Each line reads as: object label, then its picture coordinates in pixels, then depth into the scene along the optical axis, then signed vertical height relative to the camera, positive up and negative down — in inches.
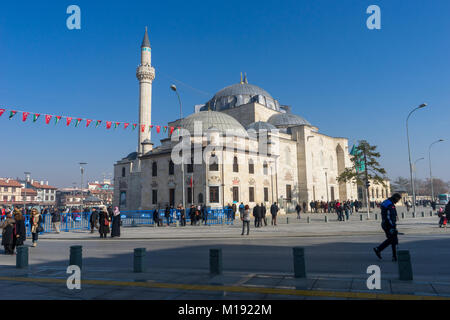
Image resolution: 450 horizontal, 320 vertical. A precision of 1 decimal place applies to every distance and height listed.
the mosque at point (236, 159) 1259.2 +166.8
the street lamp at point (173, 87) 901.2 +314.5
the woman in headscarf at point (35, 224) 505.4 -42.5
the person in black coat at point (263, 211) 812.0 -49.9
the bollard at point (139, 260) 269.7 -56.7
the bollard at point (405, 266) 218.8 -55.0
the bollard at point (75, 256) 280.5 -53.4
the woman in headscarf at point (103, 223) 623.5 -54.0
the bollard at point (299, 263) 238.7 -55.6
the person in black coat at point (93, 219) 726.5 -52.4
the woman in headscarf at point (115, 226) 621.9 -60.1
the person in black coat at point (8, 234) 417.1 -47.7
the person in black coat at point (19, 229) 424.8 -41.6
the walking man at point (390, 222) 295.4 -31.8
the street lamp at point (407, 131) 1003.9 +201.2
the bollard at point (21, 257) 302.4 -57.2
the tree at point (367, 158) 1342.3 +137.0
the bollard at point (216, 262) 259.6 -57.9
